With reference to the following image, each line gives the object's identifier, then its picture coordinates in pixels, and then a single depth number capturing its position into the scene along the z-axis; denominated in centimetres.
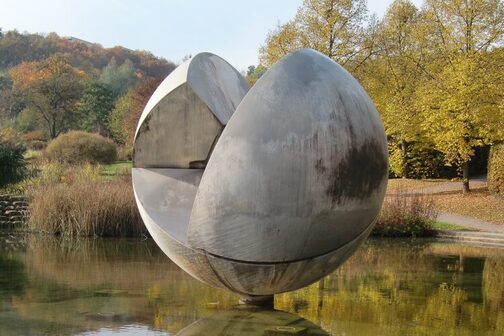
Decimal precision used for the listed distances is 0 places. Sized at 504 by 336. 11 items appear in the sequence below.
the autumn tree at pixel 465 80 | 2375
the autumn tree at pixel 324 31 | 2855
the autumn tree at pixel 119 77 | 7094
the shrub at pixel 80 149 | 3141
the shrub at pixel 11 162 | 2177
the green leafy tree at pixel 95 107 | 5491
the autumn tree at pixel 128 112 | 4525
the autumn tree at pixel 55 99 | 5325
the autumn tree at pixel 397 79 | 2834
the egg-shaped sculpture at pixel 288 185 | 666
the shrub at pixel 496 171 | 2322
